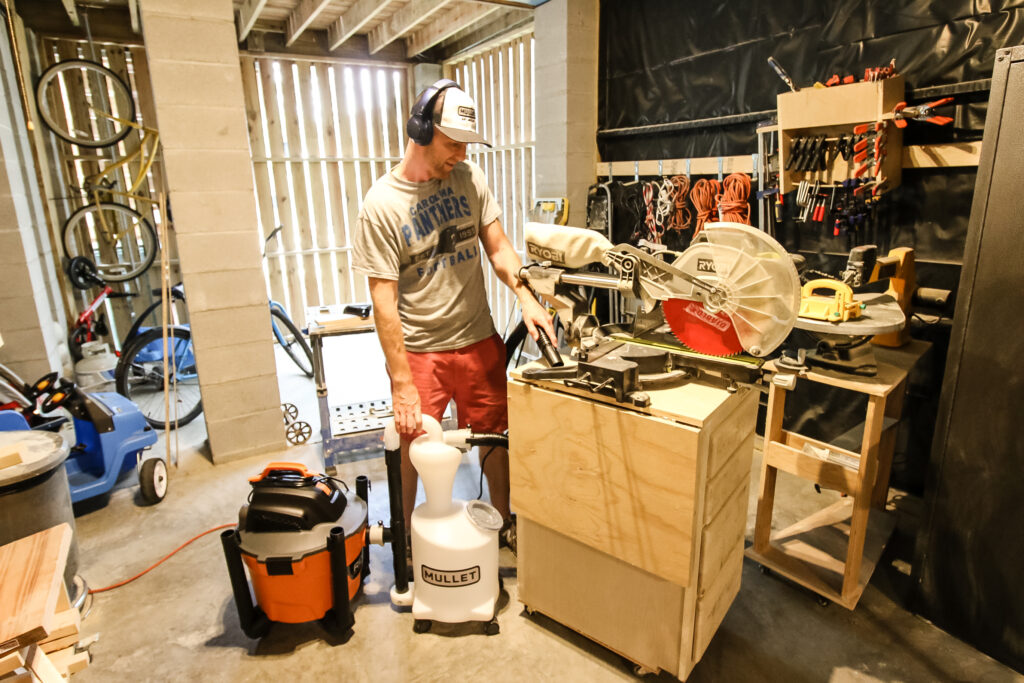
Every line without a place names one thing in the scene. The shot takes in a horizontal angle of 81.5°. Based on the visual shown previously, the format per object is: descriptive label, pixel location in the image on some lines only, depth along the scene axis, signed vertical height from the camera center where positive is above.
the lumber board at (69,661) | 1.86 -1.36
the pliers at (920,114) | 2.19 +0.30
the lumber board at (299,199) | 5.70 +0.13
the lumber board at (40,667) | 1.29 -0.96
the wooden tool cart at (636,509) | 1.52 -0.84
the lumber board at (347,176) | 5.91 +0.34
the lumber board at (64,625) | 1.90 -1.28
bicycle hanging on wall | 4.66 +0.38
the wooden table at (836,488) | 1.85 -1.01
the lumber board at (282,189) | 5.61 +0.22
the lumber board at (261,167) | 5.46 +0.43
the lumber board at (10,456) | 1.98 -0.78
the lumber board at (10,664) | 1.61 -1.18
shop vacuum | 1.81 -1.01
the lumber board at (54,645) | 1.90 -1.34
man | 1.92 -0.23
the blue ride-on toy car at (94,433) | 2.73 -1.00
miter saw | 1.48 -0.26
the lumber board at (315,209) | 5.77 +0.03
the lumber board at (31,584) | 1.16 -0.76
